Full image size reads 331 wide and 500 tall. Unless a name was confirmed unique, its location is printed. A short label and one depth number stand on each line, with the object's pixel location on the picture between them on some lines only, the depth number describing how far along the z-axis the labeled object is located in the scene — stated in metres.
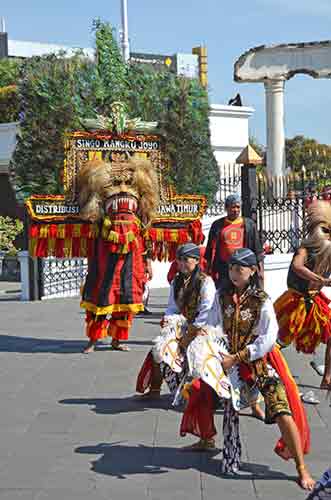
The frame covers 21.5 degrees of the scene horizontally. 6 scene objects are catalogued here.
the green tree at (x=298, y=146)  50.62
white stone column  24.95
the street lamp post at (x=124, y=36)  25.50
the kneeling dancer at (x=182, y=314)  6.35
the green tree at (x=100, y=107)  12.11
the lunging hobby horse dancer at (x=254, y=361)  5.22
